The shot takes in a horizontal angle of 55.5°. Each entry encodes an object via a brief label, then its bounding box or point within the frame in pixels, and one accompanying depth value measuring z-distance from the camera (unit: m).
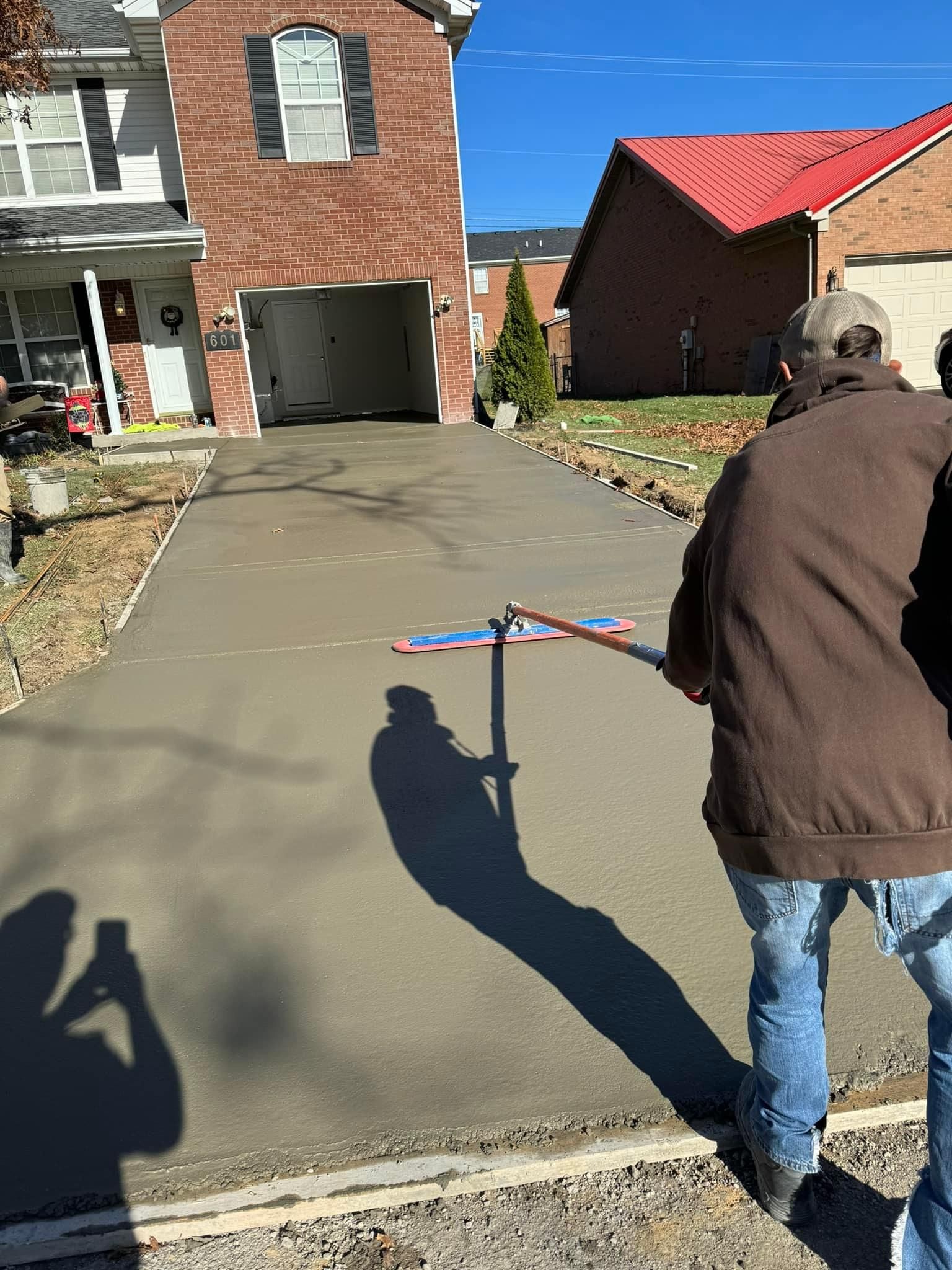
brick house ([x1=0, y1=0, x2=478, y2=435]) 13.01
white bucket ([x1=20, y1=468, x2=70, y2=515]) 8.86
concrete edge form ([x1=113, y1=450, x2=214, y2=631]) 6.01
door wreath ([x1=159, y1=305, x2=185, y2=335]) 14.88
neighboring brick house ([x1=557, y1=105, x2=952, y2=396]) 15.34
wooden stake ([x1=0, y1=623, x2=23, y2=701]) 4.77
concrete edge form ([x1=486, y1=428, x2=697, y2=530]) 7.93
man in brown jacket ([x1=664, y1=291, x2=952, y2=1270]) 1.46
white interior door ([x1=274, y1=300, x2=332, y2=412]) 17.45
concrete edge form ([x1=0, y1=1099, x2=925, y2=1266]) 1.87
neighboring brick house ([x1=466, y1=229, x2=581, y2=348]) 41.03
